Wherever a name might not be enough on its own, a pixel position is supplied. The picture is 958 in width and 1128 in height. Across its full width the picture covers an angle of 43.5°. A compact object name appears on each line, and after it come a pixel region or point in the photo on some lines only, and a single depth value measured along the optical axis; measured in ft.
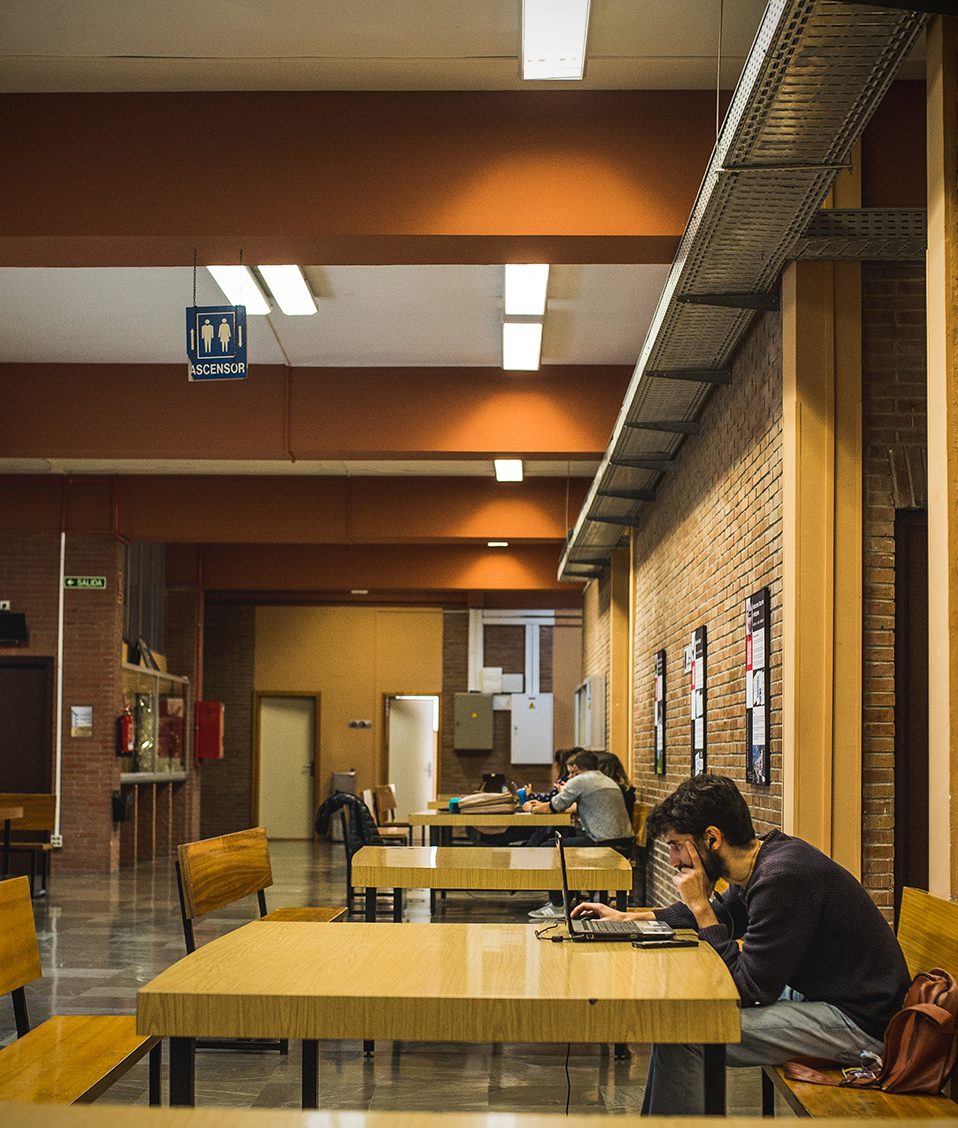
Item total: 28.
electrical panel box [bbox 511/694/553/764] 58.90
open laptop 9.02
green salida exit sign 40.91
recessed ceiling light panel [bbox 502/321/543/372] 24.34
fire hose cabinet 52.70
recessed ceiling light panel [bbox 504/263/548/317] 21.24
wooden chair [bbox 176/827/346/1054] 13.41
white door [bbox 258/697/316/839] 60.03
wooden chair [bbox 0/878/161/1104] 9.03
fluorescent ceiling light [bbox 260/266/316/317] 21.84
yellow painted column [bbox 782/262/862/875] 14.66
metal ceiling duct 10.43
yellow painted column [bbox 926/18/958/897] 9.91
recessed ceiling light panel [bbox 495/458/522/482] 35.29
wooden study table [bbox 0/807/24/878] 31.37
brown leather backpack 8.37
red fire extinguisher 40.86
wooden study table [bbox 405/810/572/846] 24.80
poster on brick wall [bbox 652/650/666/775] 28.12
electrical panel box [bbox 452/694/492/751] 58.34
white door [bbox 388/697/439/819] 60.80
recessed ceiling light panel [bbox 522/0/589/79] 13.93
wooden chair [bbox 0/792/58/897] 36.24
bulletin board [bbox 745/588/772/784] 16.78
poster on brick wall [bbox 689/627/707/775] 22.26
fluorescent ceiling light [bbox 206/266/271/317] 21.35
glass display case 44.75
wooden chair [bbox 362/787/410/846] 35.17
